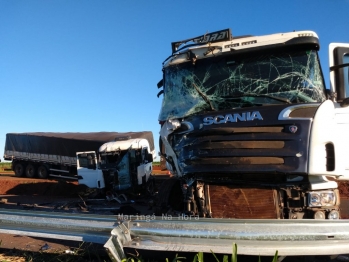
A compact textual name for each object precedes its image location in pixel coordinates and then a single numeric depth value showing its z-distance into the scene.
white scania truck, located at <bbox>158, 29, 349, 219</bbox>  3.85
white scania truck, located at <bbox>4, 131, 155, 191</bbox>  13.80
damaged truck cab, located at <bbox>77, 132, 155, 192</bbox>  13.67
